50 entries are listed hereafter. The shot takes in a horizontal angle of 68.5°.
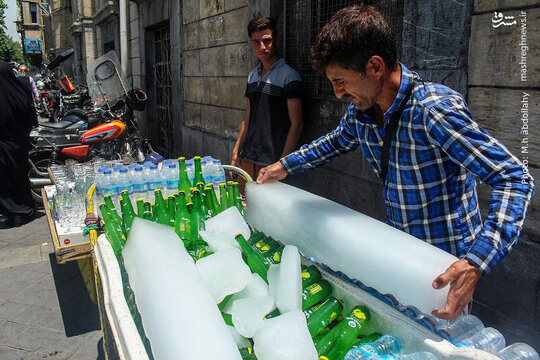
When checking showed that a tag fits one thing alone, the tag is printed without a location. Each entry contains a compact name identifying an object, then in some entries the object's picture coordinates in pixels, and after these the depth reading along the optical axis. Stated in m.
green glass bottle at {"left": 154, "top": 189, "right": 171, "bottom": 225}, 2.09
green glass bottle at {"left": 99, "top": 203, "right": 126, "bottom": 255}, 1.99
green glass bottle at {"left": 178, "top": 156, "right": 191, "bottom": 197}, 2.66
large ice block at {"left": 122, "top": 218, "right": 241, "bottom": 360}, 1.08
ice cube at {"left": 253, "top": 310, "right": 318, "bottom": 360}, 1.14
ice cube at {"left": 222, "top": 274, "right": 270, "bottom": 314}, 1.47
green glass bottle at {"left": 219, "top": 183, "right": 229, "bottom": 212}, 2.33
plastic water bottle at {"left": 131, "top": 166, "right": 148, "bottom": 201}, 2.49
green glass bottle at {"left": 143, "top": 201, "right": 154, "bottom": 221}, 2.10
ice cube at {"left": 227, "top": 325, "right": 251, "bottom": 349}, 1.30
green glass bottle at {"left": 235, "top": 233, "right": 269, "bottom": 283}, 1.64
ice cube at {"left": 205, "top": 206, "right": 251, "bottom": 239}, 1.83
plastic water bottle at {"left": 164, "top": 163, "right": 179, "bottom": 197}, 2.62
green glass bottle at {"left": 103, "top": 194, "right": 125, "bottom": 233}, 2.23
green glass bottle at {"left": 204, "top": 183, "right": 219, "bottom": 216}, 2.29
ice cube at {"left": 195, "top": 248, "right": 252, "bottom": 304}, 1.41
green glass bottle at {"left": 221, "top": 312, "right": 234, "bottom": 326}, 1.41
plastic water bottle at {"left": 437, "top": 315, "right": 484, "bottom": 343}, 1.34
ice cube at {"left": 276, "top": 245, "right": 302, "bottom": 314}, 1.37
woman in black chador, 4.80
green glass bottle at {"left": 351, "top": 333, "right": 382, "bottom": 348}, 1.27
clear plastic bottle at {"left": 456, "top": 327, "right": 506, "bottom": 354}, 1.22
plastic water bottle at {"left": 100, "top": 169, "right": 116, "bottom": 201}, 2.47
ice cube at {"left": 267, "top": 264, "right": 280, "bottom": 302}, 1.46
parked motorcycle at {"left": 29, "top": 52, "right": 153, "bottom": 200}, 5.78
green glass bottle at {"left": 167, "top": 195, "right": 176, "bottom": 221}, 2.20
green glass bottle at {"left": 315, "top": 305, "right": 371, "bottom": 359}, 1.29
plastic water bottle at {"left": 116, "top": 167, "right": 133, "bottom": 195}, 2.50
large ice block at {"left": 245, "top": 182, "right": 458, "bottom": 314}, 1.22
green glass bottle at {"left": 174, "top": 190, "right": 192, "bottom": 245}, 2.02
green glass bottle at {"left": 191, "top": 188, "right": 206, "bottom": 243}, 2.12
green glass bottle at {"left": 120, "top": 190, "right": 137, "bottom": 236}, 2.18
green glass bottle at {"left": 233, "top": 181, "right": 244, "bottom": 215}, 2.28
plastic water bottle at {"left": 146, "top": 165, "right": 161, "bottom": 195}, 2.54
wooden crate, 2.38
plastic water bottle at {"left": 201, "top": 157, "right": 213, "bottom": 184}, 2.73
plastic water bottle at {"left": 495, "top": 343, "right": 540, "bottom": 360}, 1.17
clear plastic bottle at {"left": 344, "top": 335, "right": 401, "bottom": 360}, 1.13
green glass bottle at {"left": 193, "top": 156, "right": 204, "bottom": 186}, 2.68
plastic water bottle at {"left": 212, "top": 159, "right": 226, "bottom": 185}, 2.75
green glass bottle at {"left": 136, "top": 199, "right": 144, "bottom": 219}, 2.09
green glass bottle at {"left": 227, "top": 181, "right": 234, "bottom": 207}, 2.30
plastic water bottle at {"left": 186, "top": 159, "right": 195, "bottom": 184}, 2.83
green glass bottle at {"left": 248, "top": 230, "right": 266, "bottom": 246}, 1.81
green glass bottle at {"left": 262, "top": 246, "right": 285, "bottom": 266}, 1.63
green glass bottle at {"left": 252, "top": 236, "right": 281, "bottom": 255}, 1.72
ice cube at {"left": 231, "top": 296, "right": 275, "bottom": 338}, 1.32
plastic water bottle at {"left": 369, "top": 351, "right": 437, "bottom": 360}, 1.08
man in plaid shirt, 1.16
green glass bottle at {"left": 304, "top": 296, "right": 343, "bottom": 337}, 1.35
